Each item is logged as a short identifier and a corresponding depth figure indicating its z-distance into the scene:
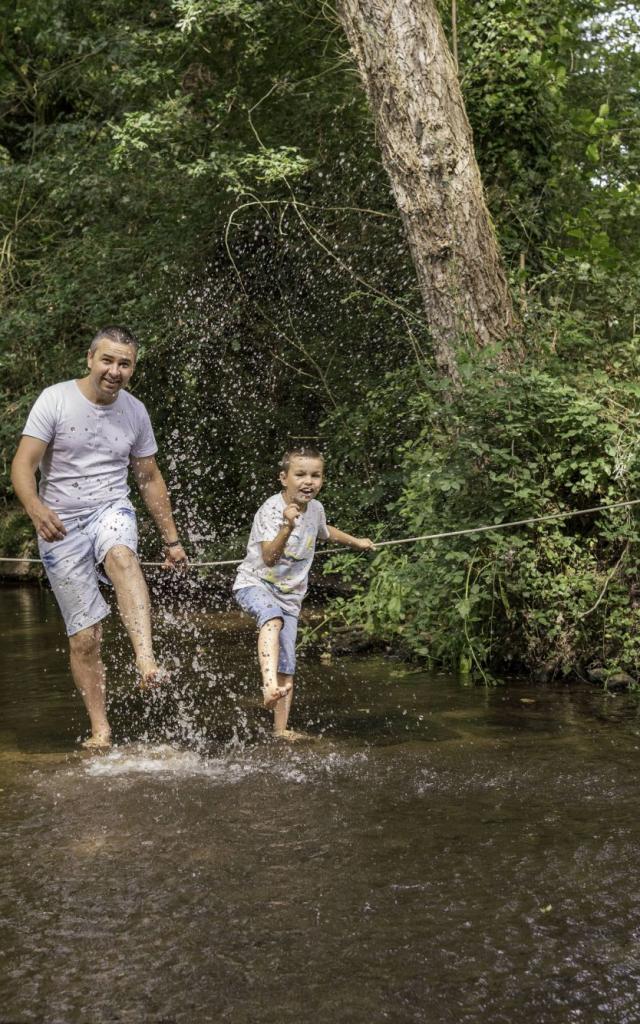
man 5.67
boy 5.99
